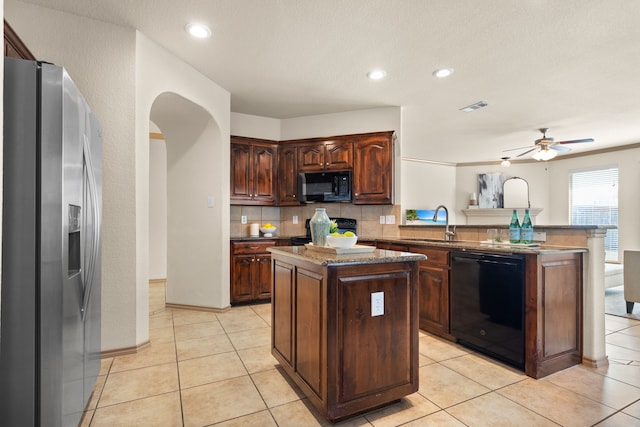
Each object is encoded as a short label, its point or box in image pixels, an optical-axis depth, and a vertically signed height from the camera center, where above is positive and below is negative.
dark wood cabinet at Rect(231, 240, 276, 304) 4.16 -0.77
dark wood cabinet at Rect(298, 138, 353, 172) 4.58 +0.80
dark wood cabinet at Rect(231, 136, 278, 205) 4.48 +0.57
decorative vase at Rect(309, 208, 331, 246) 2.22 -0.11
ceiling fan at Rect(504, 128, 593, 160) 5.31 +1.07
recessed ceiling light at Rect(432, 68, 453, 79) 3.46 +1.49
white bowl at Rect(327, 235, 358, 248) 2.05 -0.18
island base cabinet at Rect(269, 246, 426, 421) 1.75 -0.67
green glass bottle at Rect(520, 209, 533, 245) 2.71 -0.17
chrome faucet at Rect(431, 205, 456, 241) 3.46 -0.23
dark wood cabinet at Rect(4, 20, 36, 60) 1.66 +0.89
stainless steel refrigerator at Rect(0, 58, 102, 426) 1.25 -0.13
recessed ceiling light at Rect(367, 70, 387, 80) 3.52 +1.49
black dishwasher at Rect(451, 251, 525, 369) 2.41 -0.73
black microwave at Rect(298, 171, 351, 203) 4.55 +0.35
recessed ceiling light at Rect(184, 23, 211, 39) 2.71 +1.52
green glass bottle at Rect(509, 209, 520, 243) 2.74 -0.16
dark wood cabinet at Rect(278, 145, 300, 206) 4.77 +0.52
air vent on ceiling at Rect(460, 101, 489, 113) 4.50 +1.49
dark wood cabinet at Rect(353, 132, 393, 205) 4.37 +0.57
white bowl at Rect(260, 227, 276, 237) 4.65 -0.28
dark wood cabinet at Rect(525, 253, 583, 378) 2.31 -0.74
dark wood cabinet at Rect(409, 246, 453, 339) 2.98 -0.74
